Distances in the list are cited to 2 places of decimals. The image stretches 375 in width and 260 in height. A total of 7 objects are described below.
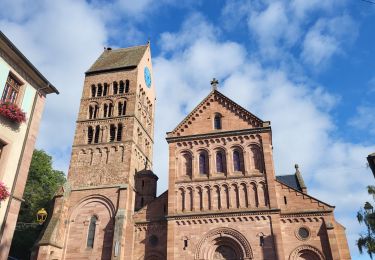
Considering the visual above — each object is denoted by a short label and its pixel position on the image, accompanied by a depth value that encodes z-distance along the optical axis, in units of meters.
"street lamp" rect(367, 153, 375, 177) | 20.03
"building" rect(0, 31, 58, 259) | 16.17
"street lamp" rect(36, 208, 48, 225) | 21.55
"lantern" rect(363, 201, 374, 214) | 26.35
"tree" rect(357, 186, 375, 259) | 26.95
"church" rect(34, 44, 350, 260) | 27.39
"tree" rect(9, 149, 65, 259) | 40.35
